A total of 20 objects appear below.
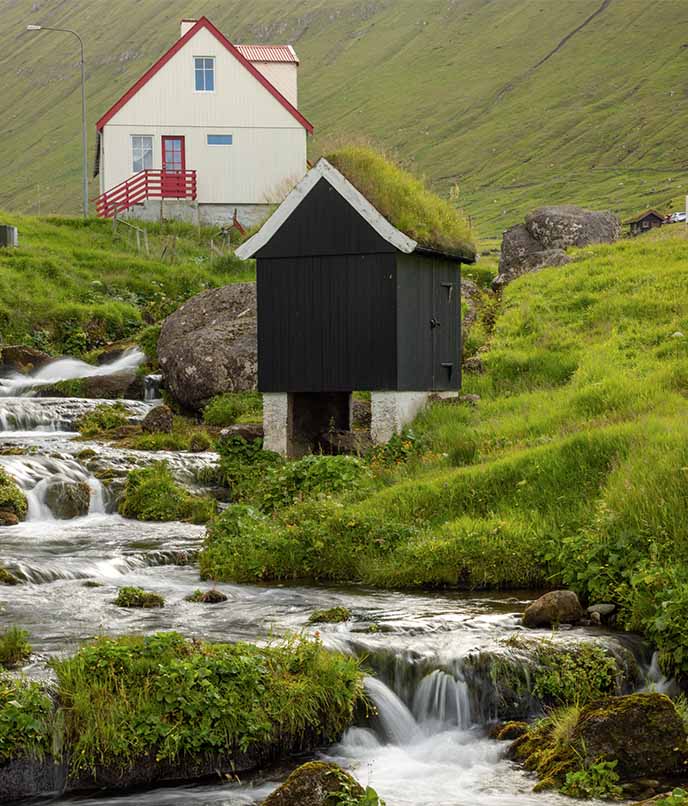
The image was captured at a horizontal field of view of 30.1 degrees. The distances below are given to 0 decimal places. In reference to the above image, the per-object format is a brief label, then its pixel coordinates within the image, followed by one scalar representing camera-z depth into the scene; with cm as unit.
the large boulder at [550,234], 4284
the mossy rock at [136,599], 1506
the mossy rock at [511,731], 1200
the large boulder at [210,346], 3006
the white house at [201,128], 5288
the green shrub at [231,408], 2867
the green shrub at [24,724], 1040
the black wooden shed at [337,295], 2348
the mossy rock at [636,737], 1079
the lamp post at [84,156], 5041
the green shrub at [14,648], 1201
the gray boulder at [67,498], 2166
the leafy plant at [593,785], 1041
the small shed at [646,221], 8788
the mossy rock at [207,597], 1537
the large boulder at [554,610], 1402
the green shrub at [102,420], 2838
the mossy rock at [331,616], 1417
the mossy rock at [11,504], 2086
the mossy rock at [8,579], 1612
